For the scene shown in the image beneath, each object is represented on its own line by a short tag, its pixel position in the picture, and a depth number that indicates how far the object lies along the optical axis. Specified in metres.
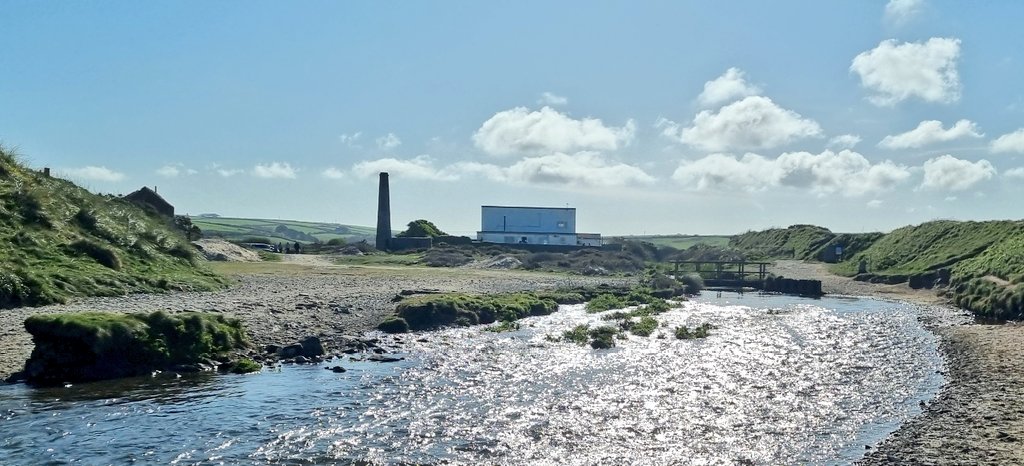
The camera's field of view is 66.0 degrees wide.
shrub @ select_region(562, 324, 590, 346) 30.79
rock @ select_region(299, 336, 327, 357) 24.81
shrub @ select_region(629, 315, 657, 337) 33.47
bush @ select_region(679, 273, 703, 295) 62.13
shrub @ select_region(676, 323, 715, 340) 32.88
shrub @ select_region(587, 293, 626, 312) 43.60
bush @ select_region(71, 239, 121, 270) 36.44
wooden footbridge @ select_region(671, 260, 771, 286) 70.94
